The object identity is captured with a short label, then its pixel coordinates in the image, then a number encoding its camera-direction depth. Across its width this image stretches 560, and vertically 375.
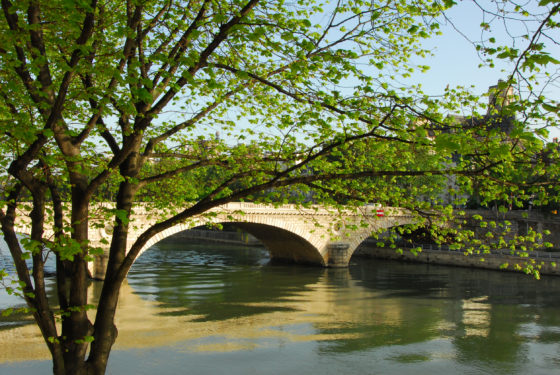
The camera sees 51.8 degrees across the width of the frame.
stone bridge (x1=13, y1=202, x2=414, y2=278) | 28.95
